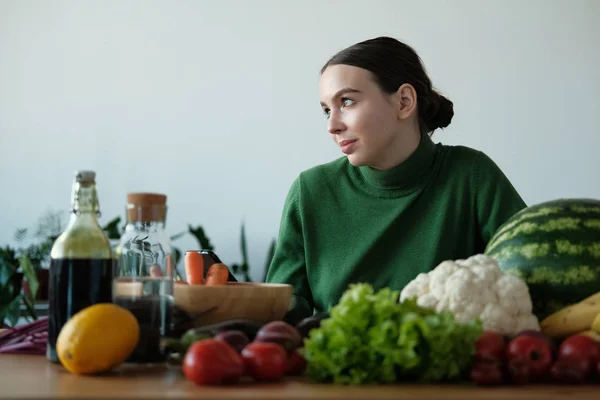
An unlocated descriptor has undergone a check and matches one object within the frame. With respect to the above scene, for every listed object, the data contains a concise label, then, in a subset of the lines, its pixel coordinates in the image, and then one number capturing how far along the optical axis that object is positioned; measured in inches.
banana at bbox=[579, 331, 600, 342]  42.7
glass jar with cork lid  43.4
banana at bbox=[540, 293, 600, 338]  44.4
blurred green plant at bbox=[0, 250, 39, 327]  122.3
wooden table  32.8
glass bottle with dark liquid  43.8
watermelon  48.8
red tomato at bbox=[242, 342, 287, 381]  37.1
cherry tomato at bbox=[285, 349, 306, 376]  39.3
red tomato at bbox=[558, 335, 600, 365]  38.3
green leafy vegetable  35.4
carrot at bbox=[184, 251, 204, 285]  56.1
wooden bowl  48.2
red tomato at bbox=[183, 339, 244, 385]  35.4
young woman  79.7
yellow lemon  38.3
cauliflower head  43.3
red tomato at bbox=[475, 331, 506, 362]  37.5
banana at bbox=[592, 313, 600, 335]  43.4
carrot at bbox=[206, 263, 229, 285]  55.6
